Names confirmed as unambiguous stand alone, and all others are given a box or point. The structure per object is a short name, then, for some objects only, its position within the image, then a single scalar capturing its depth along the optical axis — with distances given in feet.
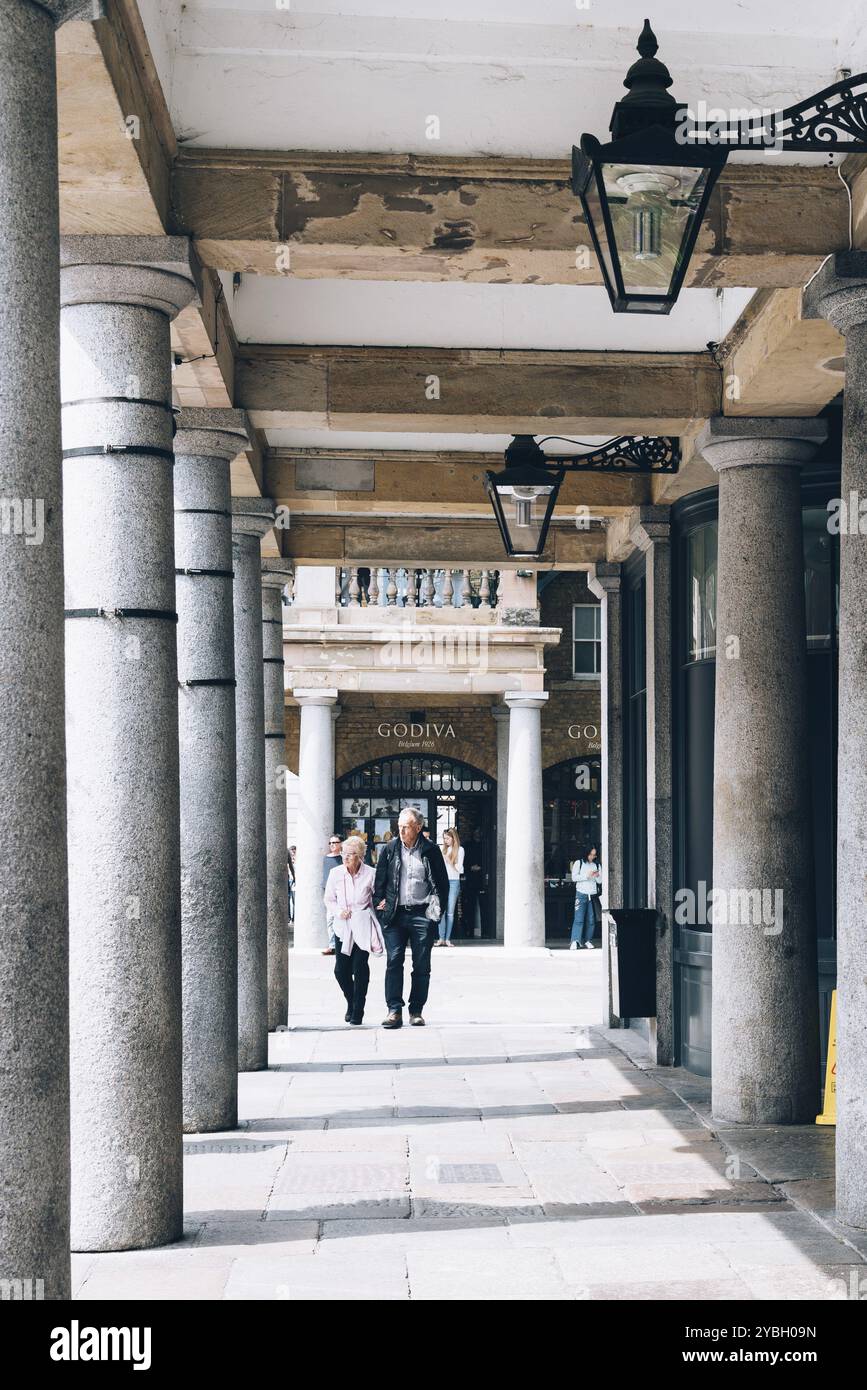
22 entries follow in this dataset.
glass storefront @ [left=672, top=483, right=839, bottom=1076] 29.99
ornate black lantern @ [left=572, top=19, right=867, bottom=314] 14.85
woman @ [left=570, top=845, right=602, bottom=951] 74.23
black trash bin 35.19
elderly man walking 41.57
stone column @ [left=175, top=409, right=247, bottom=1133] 26.23
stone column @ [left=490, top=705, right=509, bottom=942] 81.76
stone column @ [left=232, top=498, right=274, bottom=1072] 33.71
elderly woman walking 40.01
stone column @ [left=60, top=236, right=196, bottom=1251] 18.75
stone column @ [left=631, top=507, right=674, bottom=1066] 35.06
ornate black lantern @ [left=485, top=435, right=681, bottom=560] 29.12
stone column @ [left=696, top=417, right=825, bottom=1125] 27.35
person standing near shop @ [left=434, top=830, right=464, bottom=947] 75.41
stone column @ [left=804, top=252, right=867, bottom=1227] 19.76
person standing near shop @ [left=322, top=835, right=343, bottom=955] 58.44
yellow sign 27.17
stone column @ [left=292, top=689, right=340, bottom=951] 69.51
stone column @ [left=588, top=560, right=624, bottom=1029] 43.57
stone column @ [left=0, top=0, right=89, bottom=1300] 11.51
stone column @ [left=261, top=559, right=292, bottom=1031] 40.04
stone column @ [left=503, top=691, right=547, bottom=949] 70.85
